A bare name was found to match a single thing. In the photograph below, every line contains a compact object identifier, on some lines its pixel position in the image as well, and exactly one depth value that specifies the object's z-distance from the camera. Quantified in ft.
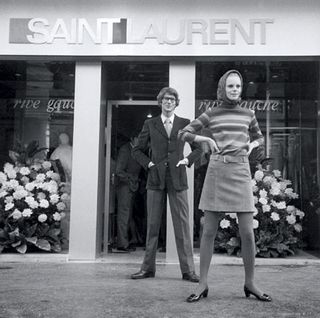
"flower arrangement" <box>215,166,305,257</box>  22.86
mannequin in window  24.82
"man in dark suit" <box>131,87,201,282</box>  17.81
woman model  13.92
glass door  25.57
